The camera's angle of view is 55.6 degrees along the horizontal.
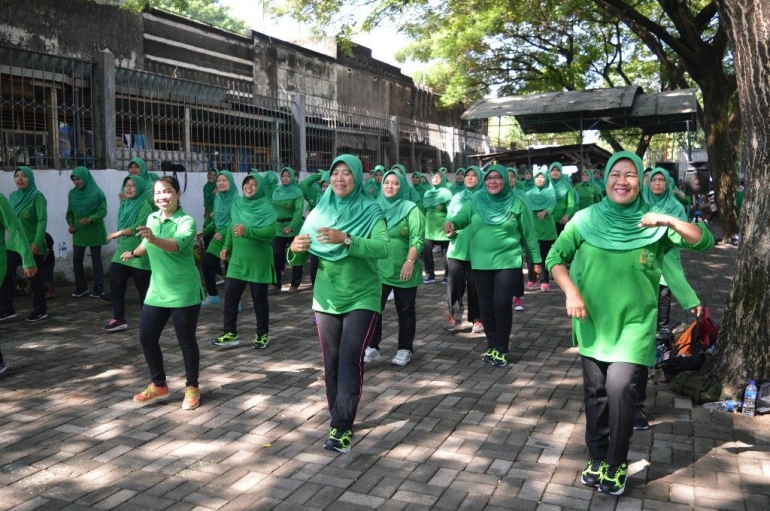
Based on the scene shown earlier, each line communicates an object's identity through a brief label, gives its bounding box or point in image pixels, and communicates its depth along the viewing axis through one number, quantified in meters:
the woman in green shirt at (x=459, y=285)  7.65
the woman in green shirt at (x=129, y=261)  7.32
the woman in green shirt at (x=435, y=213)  10.34
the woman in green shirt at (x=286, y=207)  10.55
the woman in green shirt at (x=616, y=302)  3.73
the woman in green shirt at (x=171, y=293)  5.18
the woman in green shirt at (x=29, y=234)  8.14
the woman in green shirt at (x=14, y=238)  6.04
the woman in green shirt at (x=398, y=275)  6.44
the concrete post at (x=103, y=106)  11.32
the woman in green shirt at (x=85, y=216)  9.50
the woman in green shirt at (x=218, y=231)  8.58
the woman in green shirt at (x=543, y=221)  10.55
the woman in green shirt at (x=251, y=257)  6.97
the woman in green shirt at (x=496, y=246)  6.37
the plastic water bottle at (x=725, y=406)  5.07
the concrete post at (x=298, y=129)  15.55
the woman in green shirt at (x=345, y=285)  4.36
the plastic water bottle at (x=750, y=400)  4.98
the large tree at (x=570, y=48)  14.80
